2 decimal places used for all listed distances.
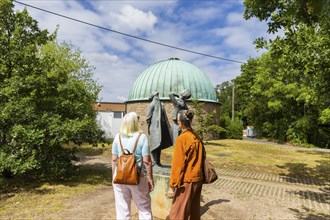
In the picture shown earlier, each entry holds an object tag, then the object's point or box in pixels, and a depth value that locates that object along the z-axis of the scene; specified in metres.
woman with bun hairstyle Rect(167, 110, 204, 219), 3.60
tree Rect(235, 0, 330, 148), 8.17
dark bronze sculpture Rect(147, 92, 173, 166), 6.03
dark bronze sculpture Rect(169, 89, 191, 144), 6.22
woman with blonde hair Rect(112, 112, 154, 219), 3.73
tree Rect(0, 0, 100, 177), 7.41
